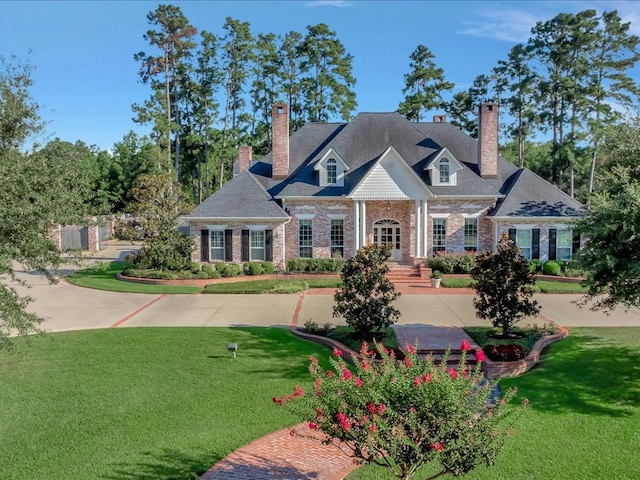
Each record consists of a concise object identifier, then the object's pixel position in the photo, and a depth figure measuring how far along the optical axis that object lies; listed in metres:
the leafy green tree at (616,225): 10.13
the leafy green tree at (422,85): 51.34
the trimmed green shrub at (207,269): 26.25
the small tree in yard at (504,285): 14.16
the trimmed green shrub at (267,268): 27.55
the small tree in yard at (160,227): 26.86
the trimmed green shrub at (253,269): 27.12
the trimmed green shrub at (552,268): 26.20
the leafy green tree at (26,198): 8.52
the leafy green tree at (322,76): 50.44
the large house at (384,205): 28.20
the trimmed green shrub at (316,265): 27.48
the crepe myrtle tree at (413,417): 5.64
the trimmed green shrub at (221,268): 26.52
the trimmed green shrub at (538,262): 26.63
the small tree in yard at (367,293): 13.82
